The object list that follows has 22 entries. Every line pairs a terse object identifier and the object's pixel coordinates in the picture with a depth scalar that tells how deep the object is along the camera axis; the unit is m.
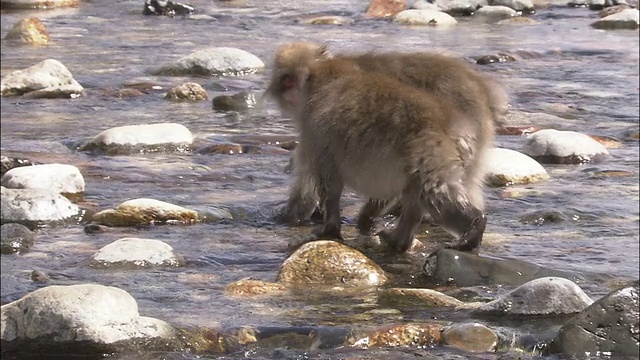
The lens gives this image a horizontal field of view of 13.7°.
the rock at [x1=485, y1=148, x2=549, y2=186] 14.96
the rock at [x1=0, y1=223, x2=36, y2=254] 11.73
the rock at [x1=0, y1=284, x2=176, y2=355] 8.91
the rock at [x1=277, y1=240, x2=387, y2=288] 10.83
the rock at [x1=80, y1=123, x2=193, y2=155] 16.38
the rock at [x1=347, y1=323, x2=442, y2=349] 9.29
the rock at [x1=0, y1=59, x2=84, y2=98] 21.01
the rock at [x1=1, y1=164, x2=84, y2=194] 13.85
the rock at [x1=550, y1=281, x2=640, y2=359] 9.02
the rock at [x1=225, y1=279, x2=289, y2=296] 10.59
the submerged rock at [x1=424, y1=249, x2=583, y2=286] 10.98
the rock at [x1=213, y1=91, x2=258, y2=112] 20.27
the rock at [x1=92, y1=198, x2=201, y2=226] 12.79
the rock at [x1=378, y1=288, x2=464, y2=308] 10.21
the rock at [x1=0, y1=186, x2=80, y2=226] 12.70
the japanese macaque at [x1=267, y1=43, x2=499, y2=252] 11.39
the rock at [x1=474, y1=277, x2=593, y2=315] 9.88
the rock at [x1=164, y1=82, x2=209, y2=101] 21.09
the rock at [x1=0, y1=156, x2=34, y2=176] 14.99
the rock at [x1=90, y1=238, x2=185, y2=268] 11.18
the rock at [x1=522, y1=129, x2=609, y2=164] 16.38
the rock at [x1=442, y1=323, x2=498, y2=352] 9.25
